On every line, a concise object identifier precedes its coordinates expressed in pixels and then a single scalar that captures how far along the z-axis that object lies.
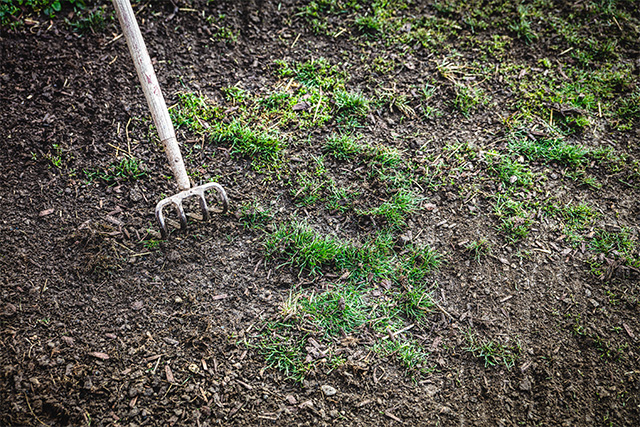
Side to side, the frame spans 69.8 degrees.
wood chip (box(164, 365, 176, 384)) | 2.58
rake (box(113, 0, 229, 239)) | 2.74
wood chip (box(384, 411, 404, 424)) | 2.54
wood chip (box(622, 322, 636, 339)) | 2.88
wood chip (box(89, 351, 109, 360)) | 2.62
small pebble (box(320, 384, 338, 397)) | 2.60
